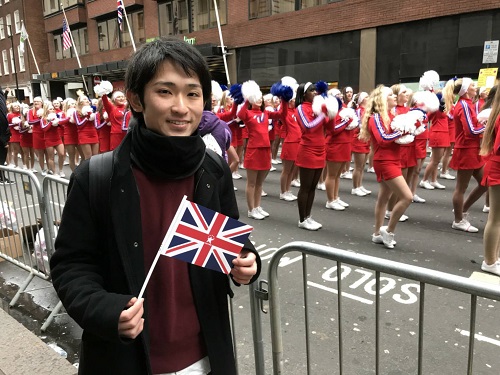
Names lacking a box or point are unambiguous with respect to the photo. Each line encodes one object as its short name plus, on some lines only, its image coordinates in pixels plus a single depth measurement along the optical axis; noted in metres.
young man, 1.33
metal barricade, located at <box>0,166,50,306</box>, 3.78
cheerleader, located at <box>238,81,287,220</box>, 6.74
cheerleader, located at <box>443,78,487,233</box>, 5.66
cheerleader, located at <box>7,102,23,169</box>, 12.80
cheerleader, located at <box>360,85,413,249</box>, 5.07
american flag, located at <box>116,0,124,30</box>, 19.10
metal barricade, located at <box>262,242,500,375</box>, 1.40
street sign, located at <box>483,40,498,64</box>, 12.96
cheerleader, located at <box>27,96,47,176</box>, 11.72
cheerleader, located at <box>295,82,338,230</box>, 5.96
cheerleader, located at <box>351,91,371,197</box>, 8.25
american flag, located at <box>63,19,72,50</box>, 22.02
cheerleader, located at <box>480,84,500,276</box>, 4.03
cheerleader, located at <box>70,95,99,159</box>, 10.04
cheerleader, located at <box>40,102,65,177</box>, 11.23
